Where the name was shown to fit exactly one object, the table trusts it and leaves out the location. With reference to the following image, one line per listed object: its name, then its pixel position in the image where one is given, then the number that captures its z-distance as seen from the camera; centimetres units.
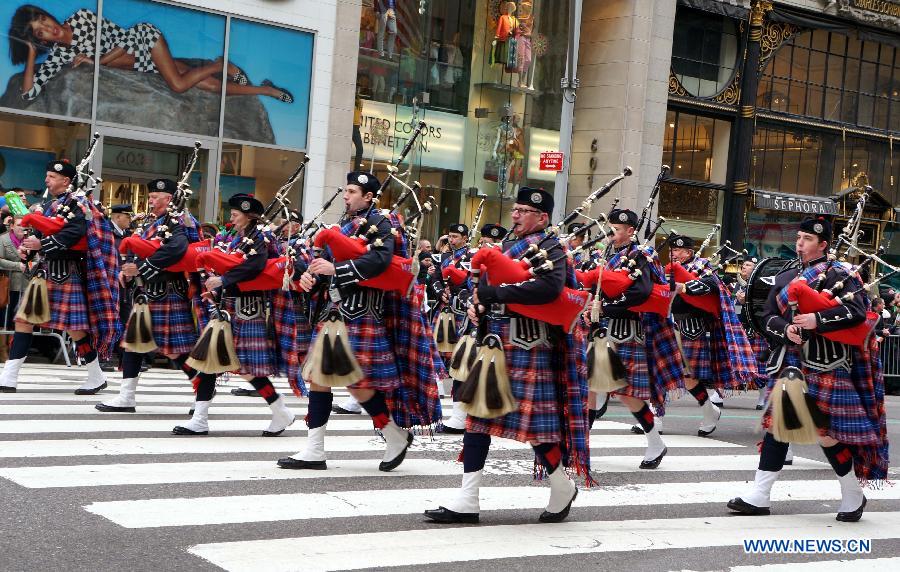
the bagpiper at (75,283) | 988
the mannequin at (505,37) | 2205
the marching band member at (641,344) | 869
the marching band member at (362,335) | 729
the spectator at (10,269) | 1288
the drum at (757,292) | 870
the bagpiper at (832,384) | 690
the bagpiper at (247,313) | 834
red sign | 1739
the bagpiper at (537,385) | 613
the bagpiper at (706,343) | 1087
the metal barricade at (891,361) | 1848
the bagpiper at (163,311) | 918
